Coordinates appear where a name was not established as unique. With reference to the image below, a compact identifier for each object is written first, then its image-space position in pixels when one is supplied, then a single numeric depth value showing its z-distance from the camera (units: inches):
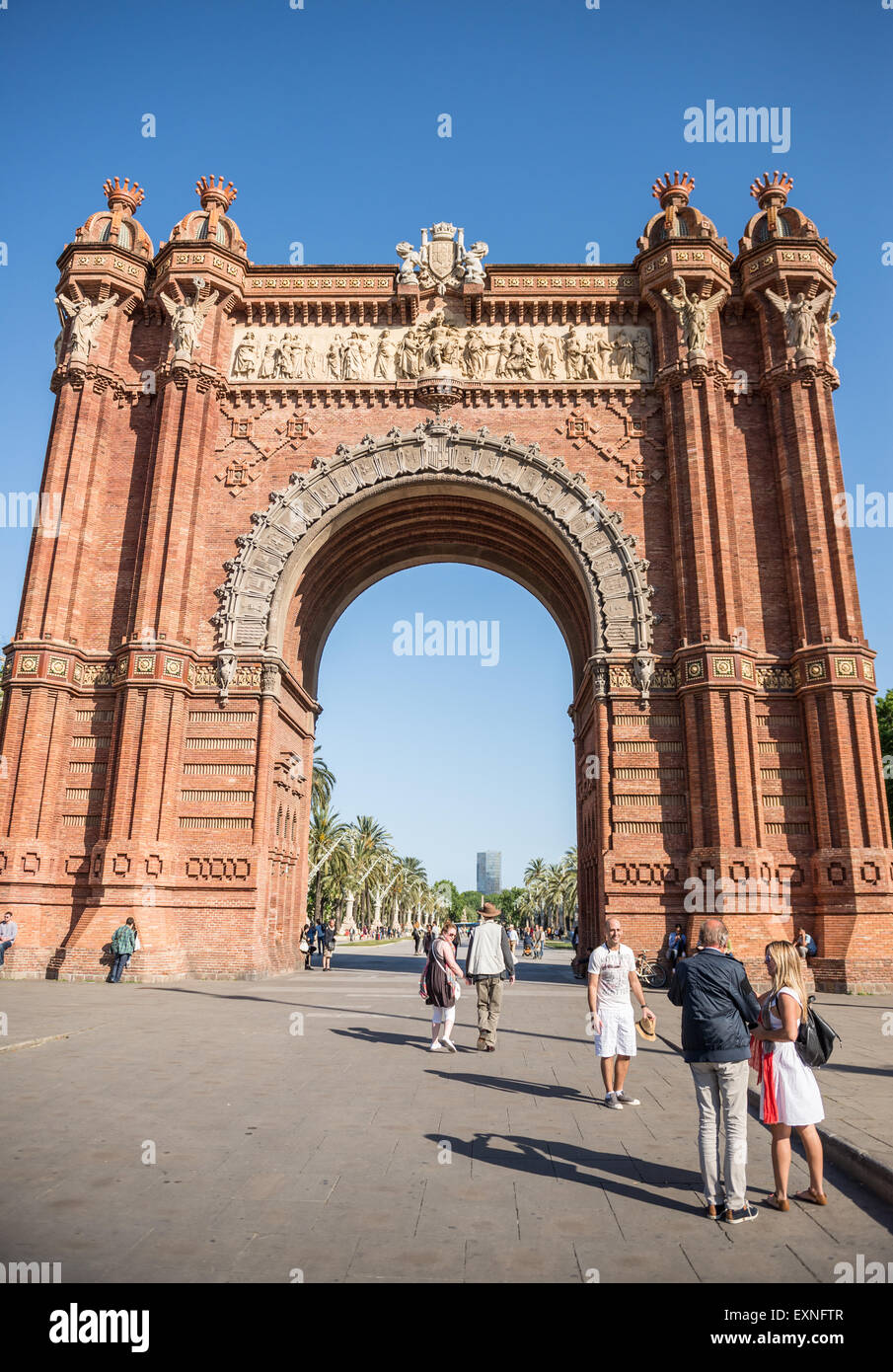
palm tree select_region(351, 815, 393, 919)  2755.9
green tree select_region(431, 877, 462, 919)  6254.9
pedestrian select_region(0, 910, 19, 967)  714.8
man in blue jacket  194.9
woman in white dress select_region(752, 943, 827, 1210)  200.8
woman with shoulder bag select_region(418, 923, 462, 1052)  414.9
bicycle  703.7
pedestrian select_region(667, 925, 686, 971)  696.4
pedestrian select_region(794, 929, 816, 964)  692.7
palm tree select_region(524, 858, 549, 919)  4082.2
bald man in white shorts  295.3
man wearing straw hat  422.3
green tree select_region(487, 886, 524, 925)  5664.9
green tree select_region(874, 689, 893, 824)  1413.6
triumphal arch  750.5
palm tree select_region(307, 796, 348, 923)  1958.7
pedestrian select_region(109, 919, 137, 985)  685.3
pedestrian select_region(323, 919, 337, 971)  1013.2
